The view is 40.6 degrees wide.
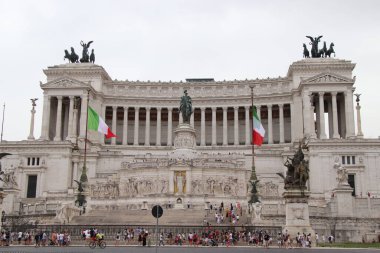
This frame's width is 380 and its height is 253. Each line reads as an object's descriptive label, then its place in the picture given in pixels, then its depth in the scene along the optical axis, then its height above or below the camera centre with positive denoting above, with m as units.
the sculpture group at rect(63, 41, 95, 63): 102.56 +33.50
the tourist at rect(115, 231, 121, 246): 37.56 -0.91
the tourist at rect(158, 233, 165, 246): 37.72 -1.08
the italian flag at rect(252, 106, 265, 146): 58.58 +10.86
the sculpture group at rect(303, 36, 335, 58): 99.12 +33.63
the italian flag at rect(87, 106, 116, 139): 67.19 +13.21
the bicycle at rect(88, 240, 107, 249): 34.28 -1.24
